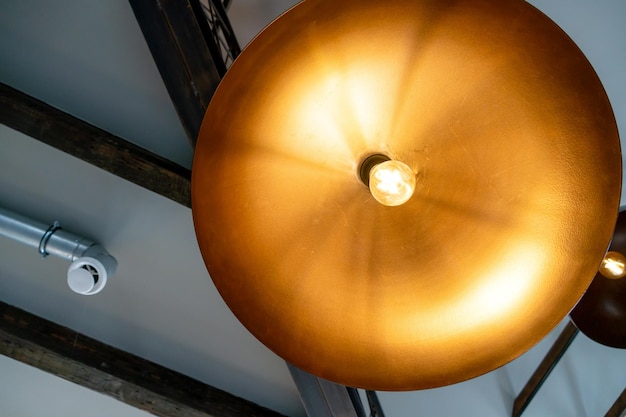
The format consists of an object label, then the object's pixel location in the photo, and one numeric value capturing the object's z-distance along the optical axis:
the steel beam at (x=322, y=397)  3.15
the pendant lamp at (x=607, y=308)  1.91
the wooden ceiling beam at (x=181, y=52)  2.20
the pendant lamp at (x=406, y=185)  0.81
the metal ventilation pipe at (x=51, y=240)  3.11
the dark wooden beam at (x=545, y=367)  4.00
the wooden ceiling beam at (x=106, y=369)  3.35
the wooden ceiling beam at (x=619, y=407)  3.86
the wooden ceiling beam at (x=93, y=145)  2.76
